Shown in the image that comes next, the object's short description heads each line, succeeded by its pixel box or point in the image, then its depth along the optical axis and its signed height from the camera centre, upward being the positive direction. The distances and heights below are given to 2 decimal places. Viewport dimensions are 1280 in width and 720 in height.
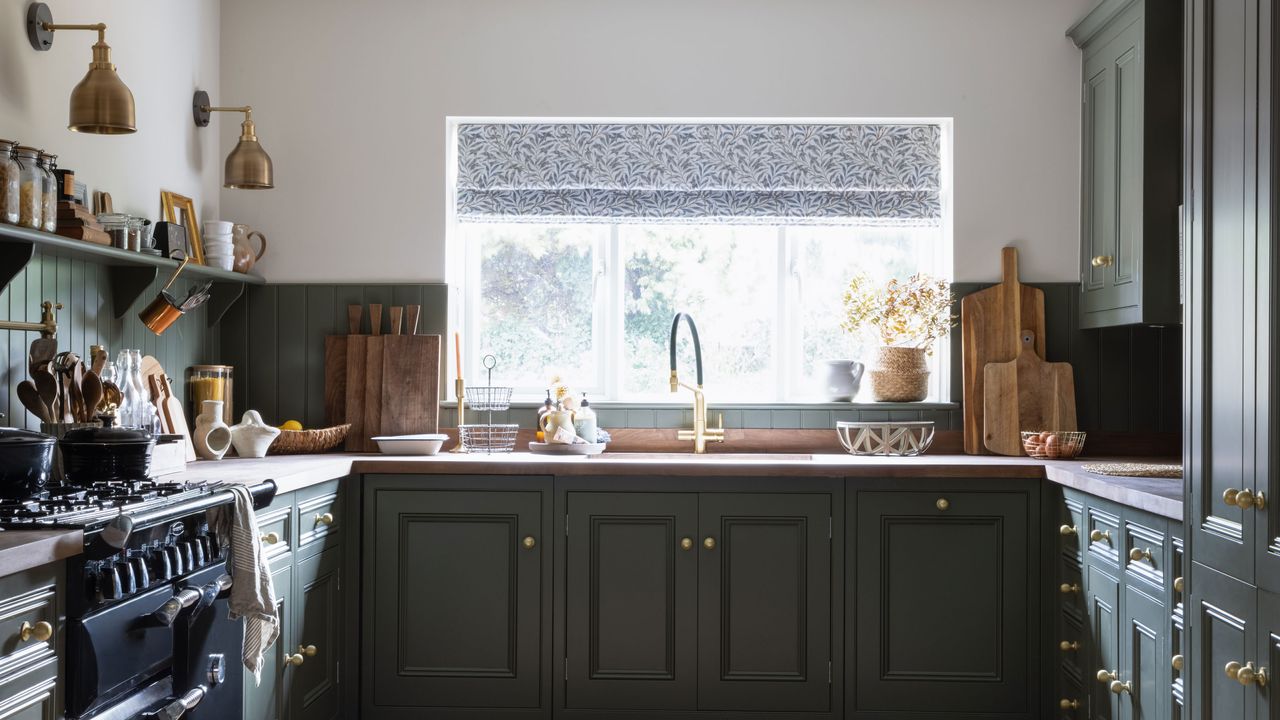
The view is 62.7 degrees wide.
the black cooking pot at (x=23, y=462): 2.15 -0.21
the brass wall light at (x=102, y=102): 2.56 +0.63
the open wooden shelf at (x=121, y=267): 2.62 +0.29
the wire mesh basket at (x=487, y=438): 3.81 -0.28
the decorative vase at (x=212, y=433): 3.36 -0.23
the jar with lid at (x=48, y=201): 2.64 +0.40
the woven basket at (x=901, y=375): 3.90 -0.05
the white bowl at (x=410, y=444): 3.63 -0.29
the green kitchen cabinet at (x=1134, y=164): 3.29 +0.66
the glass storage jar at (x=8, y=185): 2.48 +0.42
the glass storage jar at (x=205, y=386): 3.67 -0.09
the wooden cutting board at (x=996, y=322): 3.88 +0.15
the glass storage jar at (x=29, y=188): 2.56 +0.42
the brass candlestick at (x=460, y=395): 3.86 -0.12
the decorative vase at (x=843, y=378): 3.95 -0.06
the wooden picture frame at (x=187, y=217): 3.59 +0.50
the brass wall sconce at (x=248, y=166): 3.47 +0.65
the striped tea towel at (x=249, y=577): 2.39 -0.50
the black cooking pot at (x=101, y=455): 2.40 -0.22
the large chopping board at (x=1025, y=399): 3.80 -0.13
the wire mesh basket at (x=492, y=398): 3.85 -0.13
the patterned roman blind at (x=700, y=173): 3.99 +0.72
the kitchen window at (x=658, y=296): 4.11 +0.26
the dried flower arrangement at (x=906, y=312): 3.89 +0.19
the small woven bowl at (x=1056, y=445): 3.58 -0.28
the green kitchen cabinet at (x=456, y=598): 3.37 -0.76
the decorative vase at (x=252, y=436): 3.44 -0.25
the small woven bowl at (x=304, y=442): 3.67 -0.29
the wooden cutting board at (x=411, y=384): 3.92 -0.09
